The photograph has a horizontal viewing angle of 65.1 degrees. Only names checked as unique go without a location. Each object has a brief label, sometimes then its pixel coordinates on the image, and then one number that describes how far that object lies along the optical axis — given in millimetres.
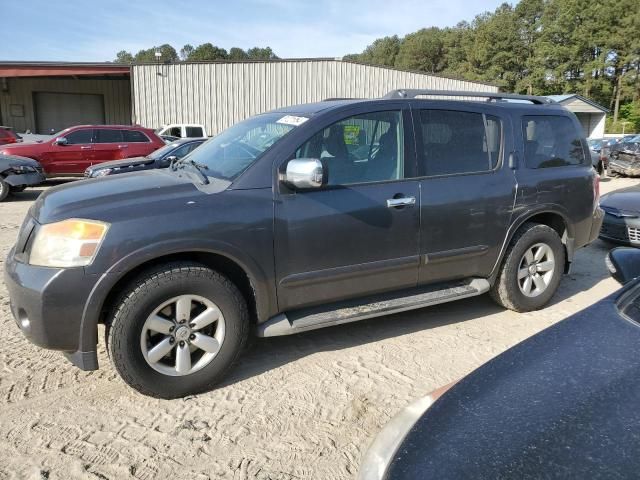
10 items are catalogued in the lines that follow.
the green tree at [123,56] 114538
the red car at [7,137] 16719
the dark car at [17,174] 11102
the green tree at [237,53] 112425
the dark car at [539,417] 1351
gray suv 2846
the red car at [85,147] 13508
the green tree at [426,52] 93312
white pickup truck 19453
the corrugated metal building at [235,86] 23516
